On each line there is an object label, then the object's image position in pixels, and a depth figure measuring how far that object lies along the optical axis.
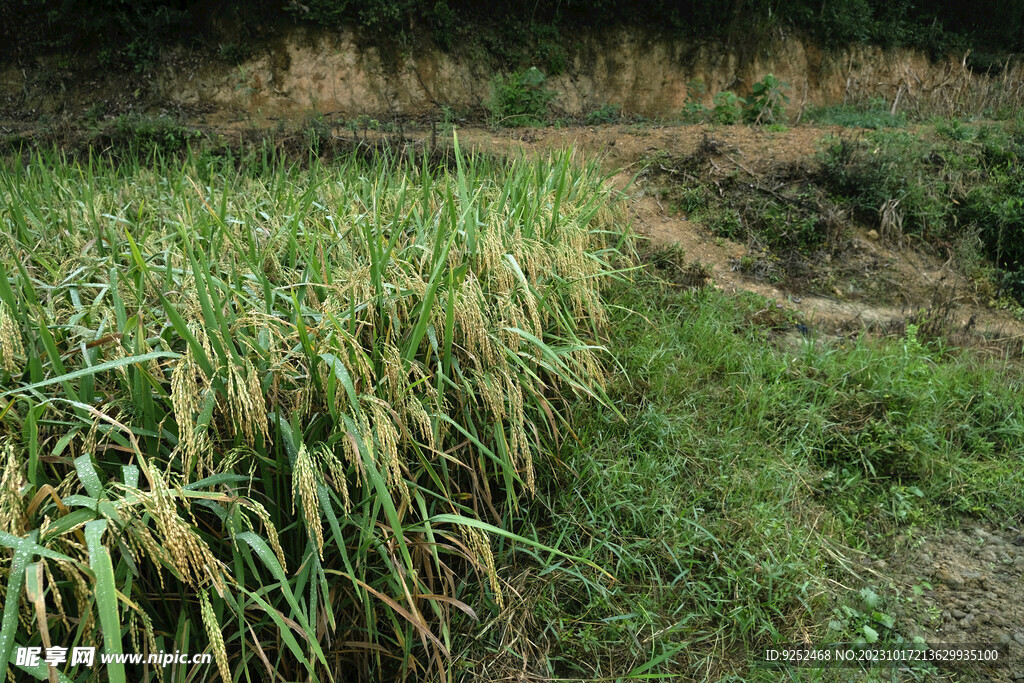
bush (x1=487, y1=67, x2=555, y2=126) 7.86
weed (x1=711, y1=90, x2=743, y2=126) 7.24
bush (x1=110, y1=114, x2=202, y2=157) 6.70
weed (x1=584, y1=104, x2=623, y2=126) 8.21
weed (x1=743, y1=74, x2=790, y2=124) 7.26
